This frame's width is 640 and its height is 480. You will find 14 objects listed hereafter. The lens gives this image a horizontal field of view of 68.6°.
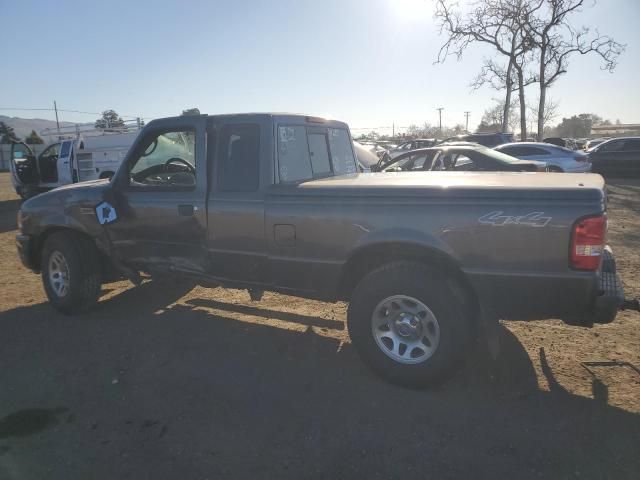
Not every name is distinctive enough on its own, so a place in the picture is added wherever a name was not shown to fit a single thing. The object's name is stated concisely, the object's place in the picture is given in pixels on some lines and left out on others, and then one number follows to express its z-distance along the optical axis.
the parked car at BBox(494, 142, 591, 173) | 13.74
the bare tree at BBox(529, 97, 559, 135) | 46.76
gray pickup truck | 2.93
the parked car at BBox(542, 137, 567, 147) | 26.00
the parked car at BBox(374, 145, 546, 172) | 9.23
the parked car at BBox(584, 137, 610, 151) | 30.96
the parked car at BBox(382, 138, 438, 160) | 23.92
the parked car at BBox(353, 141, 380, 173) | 13.92
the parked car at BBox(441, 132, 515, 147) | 19.05
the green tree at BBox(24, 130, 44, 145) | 40.12
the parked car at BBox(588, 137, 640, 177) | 18.06
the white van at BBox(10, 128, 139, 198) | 12.97
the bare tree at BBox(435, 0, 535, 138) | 23.72
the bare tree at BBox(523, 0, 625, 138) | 22.80
